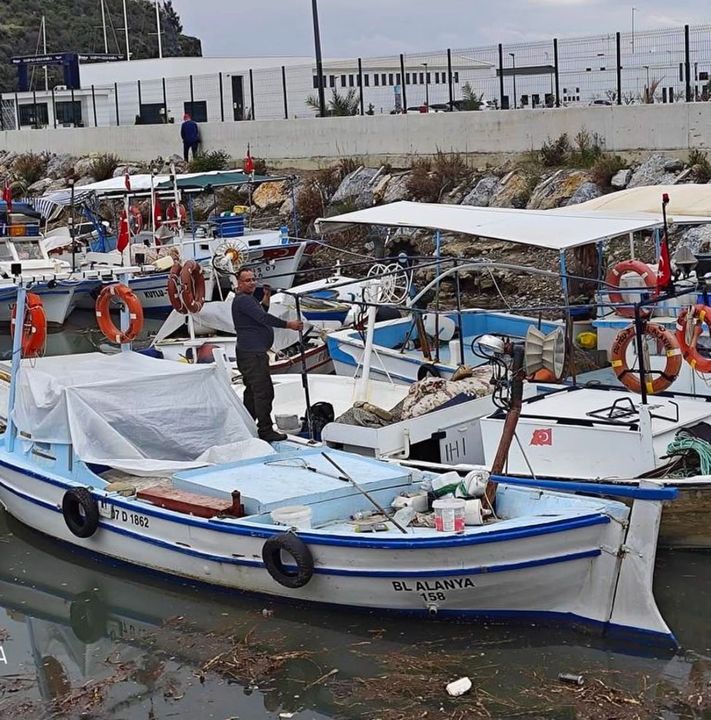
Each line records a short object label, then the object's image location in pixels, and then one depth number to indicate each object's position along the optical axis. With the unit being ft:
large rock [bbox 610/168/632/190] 88.94
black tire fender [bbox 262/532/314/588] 34.24
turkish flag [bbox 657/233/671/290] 51.18
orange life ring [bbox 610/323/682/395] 40.81
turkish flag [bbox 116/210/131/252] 89.15
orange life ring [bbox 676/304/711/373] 41.29
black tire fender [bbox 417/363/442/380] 51.01
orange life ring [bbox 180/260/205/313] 54.08
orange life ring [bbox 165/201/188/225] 95.81
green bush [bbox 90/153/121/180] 141.18
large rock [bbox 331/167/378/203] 109.09
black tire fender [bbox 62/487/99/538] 39.52
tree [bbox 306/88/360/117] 133.18
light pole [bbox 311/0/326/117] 117.39
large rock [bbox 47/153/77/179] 149.90
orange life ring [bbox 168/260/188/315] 55.16
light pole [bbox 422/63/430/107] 132.59
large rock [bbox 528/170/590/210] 90.17
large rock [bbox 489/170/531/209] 94.22
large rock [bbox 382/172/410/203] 104.37
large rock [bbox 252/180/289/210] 113.29
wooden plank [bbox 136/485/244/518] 36.35
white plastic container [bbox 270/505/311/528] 34.99
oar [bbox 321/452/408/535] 34.73
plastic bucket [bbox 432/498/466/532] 33.71
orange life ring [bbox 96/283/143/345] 49.26
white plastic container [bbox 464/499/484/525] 34.58
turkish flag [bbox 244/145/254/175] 99.72
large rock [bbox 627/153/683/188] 87.35
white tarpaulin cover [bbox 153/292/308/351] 66.39
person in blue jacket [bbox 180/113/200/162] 129.08
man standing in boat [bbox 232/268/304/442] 44.42
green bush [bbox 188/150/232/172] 127.95
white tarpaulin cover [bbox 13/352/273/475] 40.73
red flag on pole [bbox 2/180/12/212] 99.73
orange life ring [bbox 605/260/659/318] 52.49
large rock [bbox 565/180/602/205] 88.36
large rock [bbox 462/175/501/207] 97.25
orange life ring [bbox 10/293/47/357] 45.57
